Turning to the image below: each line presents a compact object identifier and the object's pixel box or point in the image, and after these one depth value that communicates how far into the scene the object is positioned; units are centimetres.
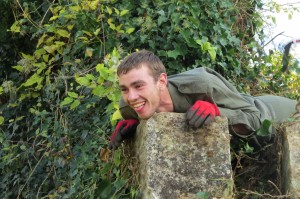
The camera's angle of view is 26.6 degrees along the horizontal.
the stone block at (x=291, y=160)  305
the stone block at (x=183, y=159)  289
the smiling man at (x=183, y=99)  310
